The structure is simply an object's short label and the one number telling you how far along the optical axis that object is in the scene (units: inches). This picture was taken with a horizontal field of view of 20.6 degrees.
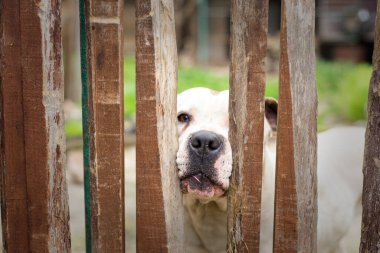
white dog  72.7
